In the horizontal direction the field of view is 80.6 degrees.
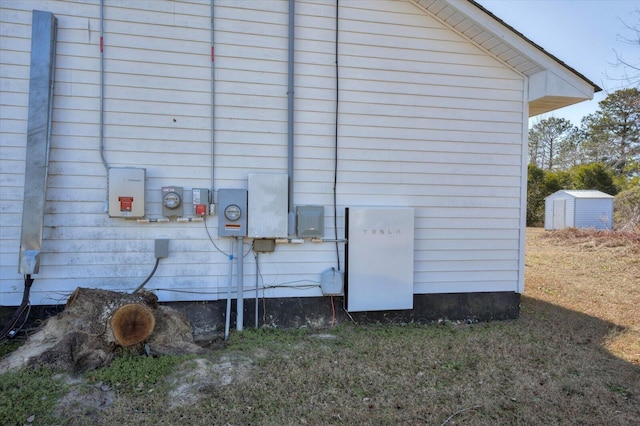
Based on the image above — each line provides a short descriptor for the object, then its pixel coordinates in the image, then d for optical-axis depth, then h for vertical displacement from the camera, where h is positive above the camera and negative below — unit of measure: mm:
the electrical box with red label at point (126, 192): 3424 +122
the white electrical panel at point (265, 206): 3672 +21
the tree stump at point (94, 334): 2918 -1048
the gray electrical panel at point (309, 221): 3793 -119
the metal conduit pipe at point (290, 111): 3768 +982
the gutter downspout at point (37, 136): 3275 +590
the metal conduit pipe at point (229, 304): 3676 -942
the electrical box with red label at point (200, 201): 3629 +53
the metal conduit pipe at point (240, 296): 3725 -879
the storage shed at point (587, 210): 15789 +211
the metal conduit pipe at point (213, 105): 3693 +1003
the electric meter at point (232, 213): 3643 -50
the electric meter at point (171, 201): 3531 +51
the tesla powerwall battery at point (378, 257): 3916 -485
